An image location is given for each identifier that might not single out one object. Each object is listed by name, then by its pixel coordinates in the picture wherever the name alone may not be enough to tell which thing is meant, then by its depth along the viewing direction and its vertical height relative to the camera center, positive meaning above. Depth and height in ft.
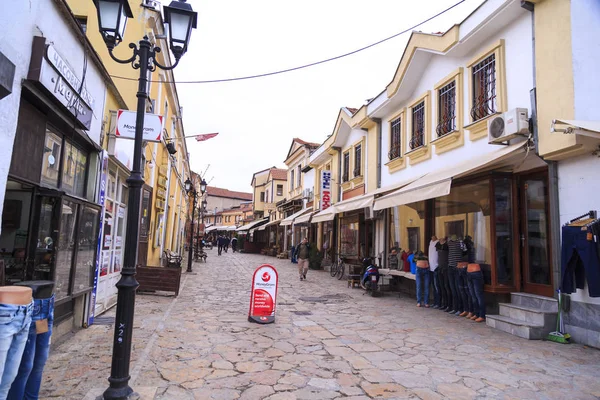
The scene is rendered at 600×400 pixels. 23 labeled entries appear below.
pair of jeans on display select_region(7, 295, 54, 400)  9.32 -2.97
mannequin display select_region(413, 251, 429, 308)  30.48 -2.30
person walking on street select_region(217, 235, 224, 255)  103.17 -0.20
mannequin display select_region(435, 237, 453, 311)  28.60 -2.03
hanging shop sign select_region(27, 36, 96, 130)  12.92 +5.69
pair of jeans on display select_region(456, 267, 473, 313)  26.43 -2.61
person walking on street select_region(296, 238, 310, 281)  45.28 -1.69
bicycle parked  50.16 -2.90
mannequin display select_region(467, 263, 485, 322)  25.18 -2.48
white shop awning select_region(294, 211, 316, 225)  60.99 +4.07
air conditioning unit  22.68 +7.45
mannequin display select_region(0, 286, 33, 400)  8.31 -2.00
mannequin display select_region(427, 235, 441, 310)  29.76 -1.63
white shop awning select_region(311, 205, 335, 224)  48.51 +3.78
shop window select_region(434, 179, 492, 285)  26.96 +2.40
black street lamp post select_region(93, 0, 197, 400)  11.40 +2.37
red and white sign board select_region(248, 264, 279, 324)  23.12 -3.12
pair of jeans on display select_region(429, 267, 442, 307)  29.68 -2.89
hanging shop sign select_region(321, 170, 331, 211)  61.98 +8.59
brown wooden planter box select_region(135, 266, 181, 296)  31.07 -3.10
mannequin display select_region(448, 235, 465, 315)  27.50 -1.63
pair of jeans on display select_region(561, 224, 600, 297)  18.86 -0.23
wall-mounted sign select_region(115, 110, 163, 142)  14.82 +4.34
